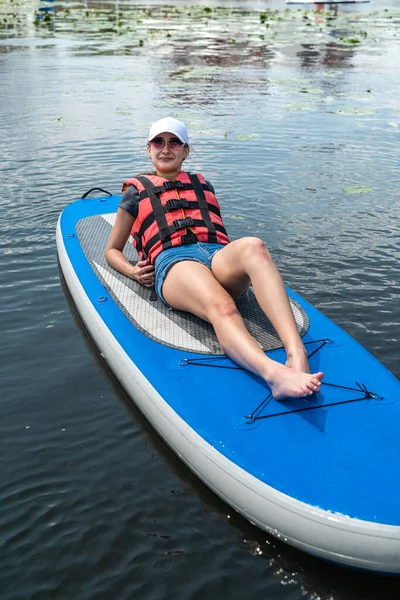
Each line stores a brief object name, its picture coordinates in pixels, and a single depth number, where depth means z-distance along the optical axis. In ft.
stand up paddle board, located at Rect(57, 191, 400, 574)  9.65
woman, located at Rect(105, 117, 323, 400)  12.20
